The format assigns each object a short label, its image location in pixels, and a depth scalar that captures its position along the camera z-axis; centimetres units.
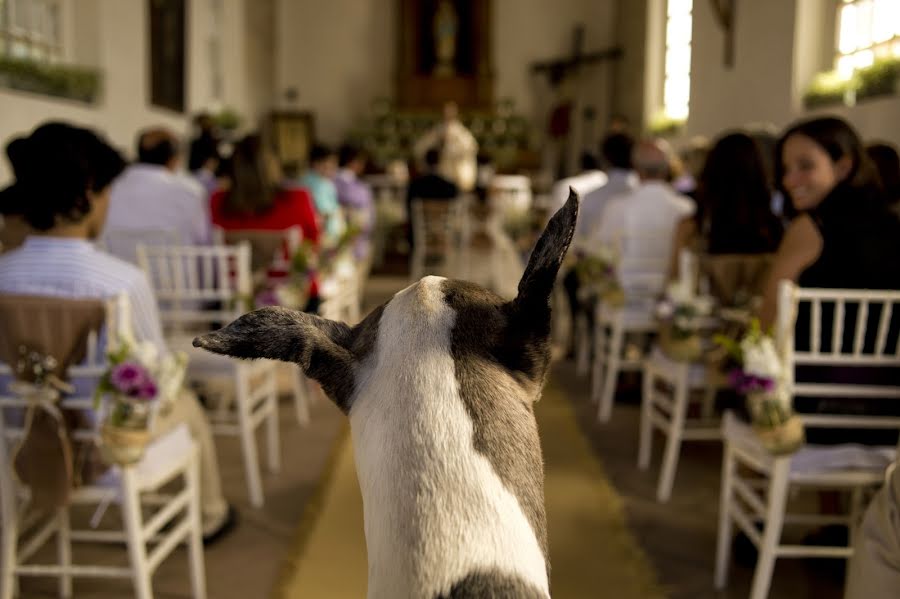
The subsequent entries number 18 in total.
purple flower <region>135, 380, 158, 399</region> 191
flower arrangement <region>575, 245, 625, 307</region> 386
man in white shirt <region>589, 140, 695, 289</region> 410
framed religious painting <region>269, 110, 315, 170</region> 1390
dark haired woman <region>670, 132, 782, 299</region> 307
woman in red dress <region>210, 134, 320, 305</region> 386
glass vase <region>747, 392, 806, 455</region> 199
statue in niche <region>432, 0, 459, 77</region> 1473
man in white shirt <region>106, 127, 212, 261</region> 371
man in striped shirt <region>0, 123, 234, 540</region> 200
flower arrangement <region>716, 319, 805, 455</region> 199
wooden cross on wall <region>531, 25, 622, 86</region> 1438
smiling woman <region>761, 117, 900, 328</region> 220
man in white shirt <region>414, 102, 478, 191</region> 1142
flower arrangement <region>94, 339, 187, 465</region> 190
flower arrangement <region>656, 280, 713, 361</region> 298
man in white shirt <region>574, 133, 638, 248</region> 489
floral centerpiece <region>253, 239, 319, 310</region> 339
